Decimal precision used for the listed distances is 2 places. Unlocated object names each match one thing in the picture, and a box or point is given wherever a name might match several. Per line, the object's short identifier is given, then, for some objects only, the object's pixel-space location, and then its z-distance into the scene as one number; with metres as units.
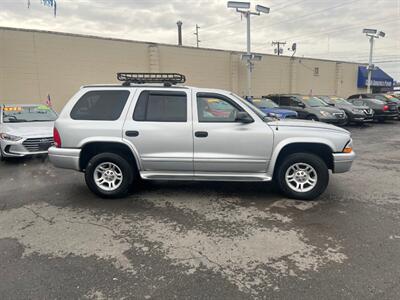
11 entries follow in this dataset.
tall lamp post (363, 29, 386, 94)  26.06
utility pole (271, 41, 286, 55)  47.51
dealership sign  34.75
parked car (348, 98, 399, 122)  19.03
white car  8.09
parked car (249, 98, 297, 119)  13.90
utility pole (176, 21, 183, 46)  41.72
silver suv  5.17
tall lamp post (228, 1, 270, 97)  18.20
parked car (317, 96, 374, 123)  16.84
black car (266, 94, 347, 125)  14.87
